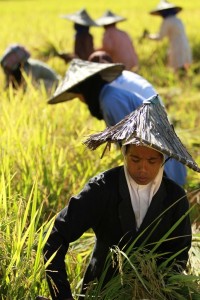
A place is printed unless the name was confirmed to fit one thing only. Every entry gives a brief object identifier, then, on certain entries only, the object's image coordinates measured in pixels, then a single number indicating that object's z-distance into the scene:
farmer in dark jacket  5.91
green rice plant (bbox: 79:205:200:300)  5.83
